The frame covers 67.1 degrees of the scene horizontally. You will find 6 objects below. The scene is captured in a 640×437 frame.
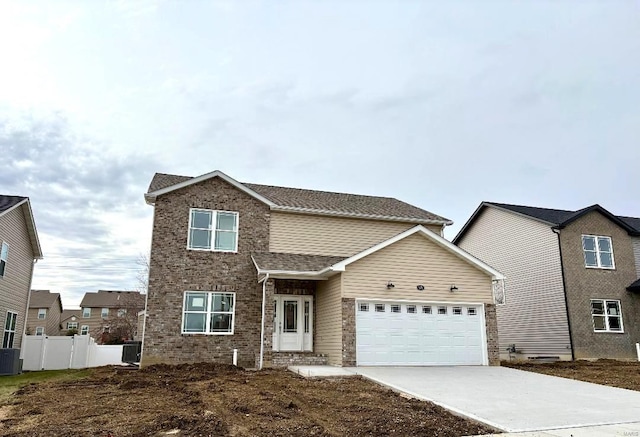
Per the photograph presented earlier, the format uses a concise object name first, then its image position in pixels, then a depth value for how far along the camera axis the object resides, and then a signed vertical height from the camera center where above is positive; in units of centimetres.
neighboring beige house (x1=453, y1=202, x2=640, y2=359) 2150 +186
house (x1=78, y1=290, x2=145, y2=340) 5353 +163
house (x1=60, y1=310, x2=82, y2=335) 5825 +11
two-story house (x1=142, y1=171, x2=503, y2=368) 1631 +117
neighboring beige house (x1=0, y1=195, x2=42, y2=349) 1852 +244
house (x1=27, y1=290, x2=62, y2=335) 5169 +93
